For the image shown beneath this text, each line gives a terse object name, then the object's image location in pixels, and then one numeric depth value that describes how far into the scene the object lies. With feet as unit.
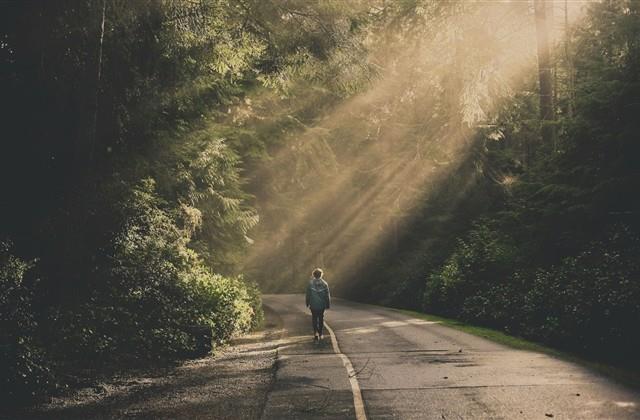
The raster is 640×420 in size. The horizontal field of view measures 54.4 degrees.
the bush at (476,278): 71.77
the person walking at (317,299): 59.00
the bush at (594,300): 40.83
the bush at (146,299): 41.73
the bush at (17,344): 31.14
